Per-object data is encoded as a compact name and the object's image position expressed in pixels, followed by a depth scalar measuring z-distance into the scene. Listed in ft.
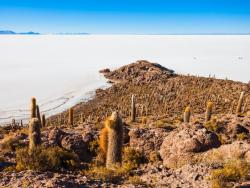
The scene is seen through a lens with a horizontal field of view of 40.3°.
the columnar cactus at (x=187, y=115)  62.79
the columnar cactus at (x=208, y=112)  65.51
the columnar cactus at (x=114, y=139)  38.91
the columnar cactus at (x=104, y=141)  43.32
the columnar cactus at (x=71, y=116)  77.02
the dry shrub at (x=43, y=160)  34.82
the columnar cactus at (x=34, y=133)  42.09
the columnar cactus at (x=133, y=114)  78.18
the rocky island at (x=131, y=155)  28.43
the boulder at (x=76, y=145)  44.96
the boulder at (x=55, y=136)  45.89
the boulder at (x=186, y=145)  37.14
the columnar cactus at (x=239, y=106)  81.92
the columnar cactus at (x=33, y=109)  69.79
